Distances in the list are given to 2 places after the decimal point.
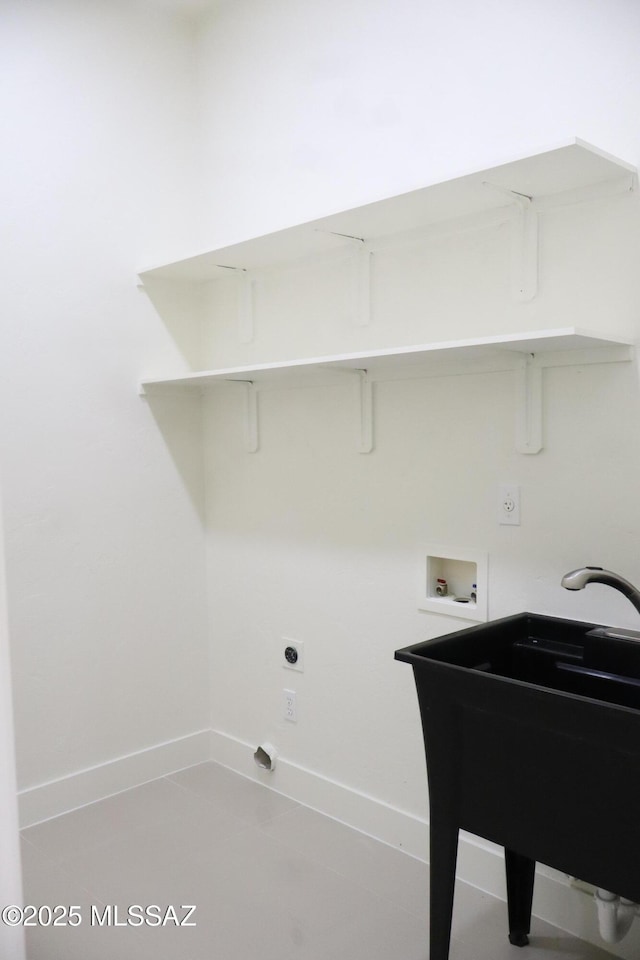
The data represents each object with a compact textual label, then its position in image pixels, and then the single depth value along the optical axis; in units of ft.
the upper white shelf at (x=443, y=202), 5.76
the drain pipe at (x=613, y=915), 5.58
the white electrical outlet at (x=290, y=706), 9.02
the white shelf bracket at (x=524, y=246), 6.55
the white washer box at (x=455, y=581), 7.10
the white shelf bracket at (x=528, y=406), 6.62
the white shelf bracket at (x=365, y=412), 8.00
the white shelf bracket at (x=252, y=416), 9.30
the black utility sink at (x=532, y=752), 4.65
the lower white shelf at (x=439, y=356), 5.75
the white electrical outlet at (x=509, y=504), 6.82
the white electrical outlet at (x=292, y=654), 8.91
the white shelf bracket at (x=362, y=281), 7.93
